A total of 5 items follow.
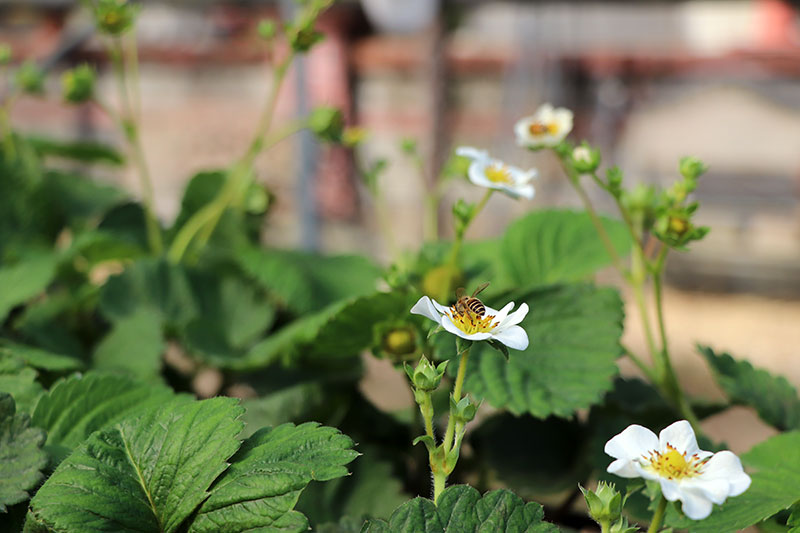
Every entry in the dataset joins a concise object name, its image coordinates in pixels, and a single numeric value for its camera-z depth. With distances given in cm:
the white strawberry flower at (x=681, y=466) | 73
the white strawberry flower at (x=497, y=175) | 87
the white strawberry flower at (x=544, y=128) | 91
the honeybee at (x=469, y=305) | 78
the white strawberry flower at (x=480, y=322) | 76
